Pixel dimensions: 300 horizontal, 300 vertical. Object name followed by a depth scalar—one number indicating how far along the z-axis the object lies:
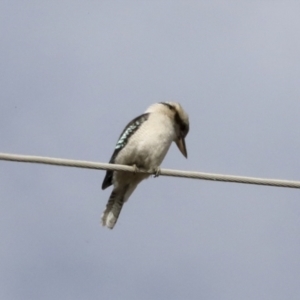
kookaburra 23.03
